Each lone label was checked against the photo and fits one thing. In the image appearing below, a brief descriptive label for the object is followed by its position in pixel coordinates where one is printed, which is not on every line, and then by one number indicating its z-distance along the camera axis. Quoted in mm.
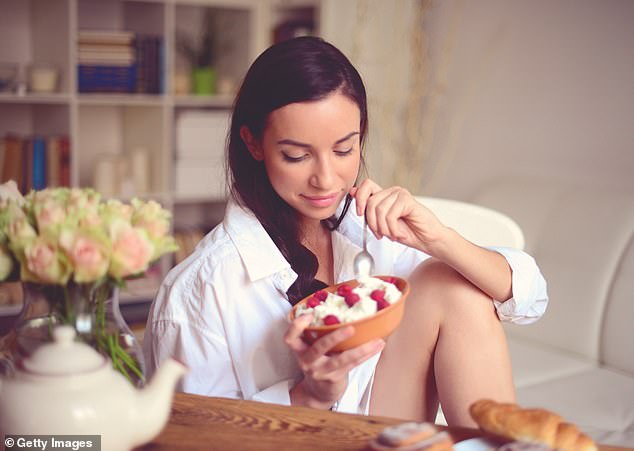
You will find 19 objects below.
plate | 898
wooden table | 913
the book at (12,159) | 3182
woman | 1310
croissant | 836
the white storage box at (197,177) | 3539
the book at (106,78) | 3256
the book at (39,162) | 3197
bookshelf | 3213
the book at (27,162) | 3191
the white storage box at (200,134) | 3516
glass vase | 844
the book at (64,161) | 3215
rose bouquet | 797
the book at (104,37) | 3219
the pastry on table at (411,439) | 819
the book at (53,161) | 3209
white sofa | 2055
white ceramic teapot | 767
